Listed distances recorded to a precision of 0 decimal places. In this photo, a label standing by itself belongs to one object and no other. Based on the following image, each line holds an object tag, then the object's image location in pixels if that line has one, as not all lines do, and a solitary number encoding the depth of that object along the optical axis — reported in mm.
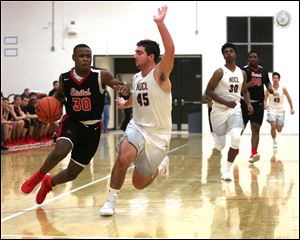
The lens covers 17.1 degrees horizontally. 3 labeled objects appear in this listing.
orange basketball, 8180
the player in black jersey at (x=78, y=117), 8372
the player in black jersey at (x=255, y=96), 16865
